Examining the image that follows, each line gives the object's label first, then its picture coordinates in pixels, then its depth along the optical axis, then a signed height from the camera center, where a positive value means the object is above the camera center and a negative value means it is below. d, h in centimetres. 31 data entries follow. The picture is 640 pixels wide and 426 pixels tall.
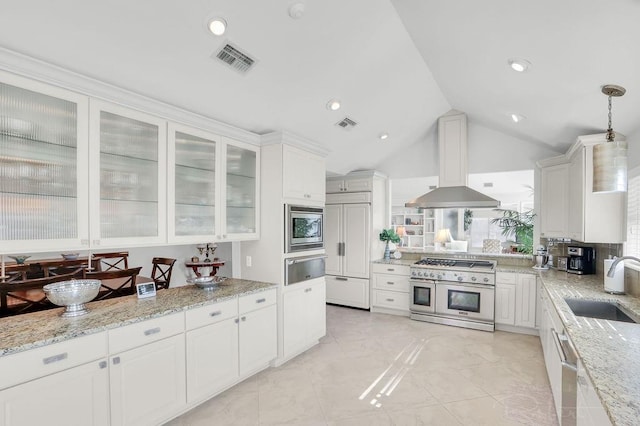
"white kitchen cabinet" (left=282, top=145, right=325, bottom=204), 346 +40
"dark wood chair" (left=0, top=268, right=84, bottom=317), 224 -68
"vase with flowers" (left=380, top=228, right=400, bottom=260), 558 -46
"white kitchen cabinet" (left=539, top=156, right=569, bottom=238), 391 +17
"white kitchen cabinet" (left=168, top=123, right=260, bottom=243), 277 +23
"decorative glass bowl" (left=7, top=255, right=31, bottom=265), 366 -55
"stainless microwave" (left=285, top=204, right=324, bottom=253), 347 -19
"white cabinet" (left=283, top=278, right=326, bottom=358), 346 -119
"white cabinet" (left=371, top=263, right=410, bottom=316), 512 -124
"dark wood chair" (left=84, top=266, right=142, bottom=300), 271 -72
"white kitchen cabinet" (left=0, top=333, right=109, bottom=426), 161 -94
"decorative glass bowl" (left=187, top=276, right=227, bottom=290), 297 -66
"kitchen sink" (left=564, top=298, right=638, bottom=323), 252 -79
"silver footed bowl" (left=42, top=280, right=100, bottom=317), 205 -54
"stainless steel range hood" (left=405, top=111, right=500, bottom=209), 484 +73
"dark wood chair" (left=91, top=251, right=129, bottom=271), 443 -73
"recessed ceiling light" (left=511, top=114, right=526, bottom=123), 383 +114
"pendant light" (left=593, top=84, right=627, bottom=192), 204 +29
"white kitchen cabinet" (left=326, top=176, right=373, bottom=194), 543 +46
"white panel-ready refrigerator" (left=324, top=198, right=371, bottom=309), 541 -70
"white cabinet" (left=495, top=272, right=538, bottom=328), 421 -117
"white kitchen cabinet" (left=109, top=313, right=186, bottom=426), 203 -108
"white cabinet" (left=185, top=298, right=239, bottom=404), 248 -113
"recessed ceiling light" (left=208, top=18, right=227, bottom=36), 214 +124
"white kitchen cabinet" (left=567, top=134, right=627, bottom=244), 302 +3
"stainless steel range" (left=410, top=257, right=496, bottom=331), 443 -116
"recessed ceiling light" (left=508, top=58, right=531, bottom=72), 253 +118
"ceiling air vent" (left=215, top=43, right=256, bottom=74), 239 +117
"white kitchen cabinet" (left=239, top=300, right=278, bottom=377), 294 -122
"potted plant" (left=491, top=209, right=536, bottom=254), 548 -32
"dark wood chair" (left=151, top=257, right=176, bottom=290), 409 -85
